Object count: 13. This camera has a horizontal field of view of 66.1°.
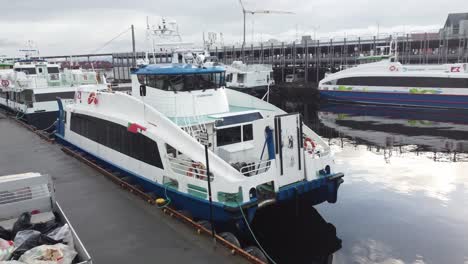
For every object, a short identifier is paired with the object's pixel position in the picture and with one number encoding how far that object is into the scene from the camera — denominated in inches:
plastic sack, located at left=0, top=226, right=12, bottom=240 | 259.4
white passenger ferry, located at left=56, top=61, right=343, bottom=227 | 375.2
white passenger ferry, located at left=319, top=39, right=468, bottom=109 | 1368.1
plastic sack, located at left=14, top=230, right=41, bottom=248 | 238.7
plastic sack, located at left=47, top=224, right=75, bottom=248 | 239.1
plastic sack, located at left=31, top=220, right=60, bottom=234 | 258.1
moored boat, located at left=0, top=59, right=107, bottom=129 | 1080.2
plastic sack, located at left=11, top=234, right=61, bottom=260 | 230.7
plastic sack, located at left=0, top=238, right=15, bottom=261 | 223.5
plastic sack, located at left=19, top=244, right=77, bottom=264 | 212.1
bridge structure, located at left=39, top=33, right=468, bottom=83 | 2196.1
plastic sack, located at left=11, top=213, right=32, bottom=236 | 263.6
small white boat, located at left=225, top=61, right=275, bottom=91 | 1910.7
